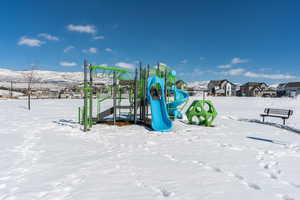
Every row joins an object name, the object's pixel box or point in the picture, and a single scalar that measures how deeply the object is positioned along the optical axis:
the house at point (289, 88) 48.94
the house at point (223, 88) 58.67
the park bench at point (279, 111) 9.79
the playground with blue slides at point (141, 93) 7.54
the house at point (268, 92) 54.03
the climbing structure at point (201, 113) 8.71
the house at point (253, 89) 53.81
